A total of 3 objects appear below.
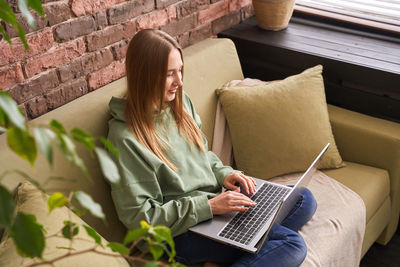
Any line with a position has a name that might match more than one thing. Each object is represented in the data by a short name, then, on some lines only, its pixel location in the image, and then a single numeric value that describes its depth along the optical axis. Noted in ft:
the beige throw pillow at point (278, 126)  6.51
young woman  5.06
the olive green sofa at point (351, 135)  6.40
